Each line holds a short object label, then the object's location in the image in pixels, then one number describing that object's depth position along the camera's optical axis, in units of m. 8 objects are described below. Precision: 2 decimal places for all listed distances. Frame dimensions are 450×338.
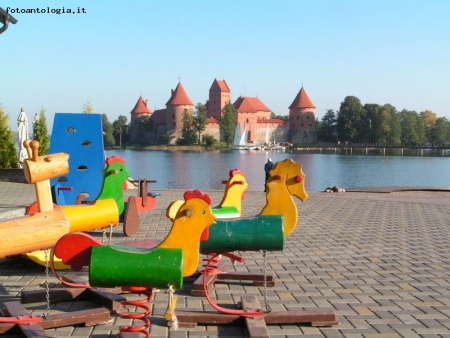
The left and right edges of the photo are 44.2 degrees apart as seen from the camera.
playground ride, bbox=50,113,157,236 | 9.33
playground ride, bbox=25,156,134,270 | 6.83
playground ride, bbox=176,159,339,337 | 4.04
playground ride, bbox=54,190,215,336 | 3.50
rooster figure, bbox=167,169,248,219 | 6.25
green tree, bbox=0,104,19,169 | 18.73
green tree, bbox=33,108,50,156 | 18.97
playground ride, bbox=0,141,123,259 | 3.86
